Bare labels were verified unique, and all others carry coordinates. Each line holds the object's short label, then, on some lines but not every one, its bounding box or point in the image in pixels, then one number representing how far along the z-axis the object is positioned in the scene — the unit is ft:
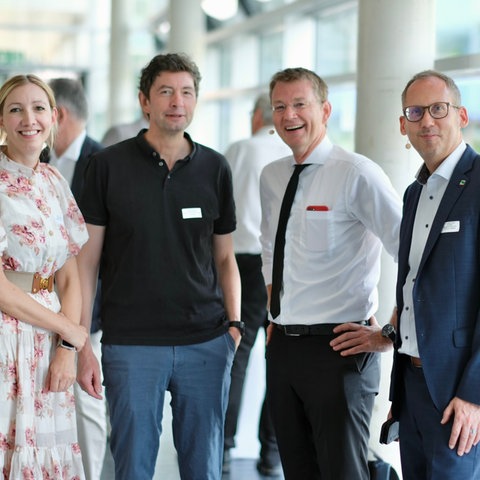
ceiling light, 34.50
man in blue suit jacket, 8.96
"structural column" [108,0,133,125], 47.32
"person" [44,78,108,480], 14.87
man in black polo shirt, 11.05
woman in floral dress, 9.95
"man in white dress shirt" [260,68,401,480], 10.94
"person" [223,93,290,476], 17.51
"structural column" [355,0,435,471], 15.06
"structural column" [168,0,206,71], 32.09
